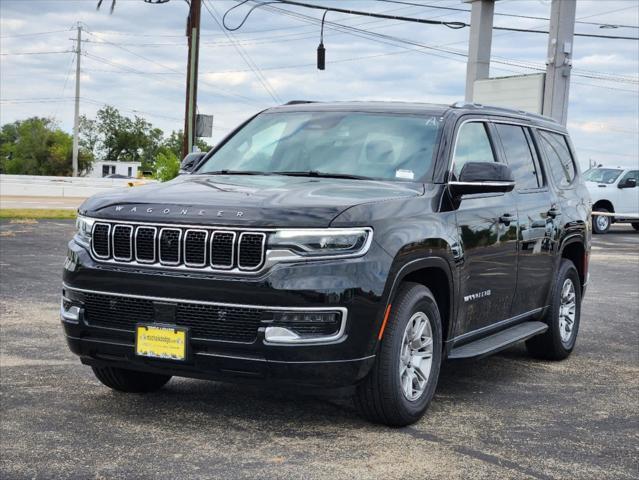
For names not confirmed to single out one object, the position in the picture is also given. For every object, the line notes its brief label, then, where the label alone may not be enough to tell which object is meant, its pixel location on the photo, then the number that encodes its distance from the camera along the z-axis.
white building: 109.69
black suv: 4.96
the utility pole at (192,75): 25.57
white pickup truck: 27.94
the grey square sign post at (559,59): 25.25
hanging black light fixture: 30.12
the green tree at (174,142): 120.15
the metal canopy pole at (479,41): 28.36
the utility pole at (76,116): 70.69
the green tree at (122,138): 118.62
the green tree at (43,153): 99.31
